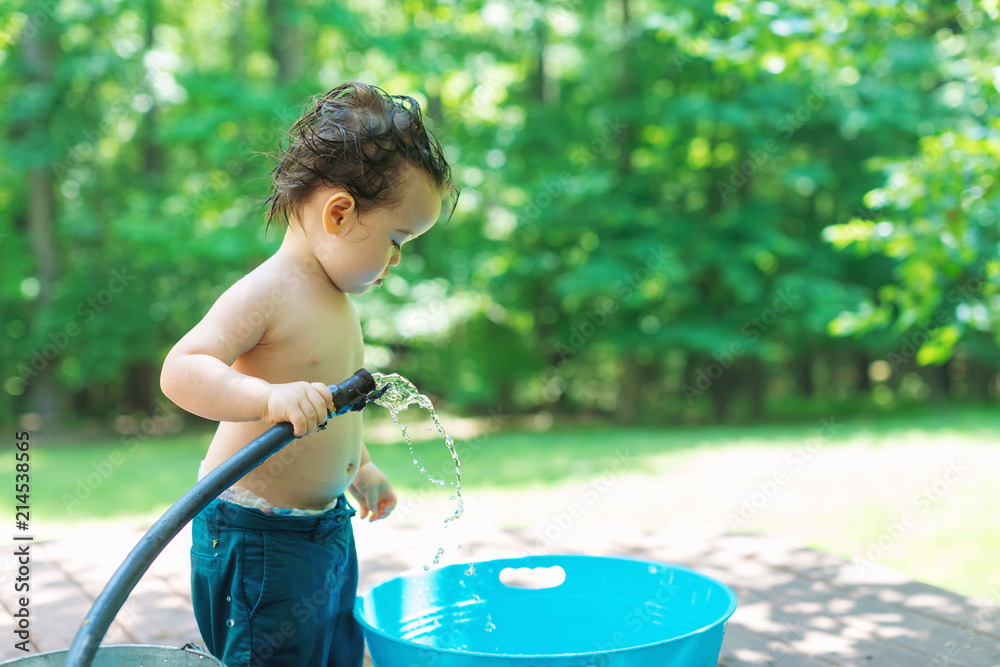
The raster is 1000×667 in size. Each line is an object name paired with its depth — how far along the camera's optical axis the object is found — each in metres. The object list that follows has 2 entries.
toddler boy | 1.53
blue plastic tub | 1.70
